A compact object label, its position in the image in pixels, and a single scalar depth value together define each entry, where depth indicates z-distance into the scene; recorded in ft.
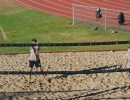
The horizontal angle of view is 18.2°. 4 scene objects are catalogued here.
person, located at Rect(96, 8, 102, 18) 87.10
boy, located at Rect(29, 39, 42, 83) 48.03
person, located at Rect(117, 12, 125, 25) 83.25
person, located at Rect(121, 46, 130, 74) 51.15
